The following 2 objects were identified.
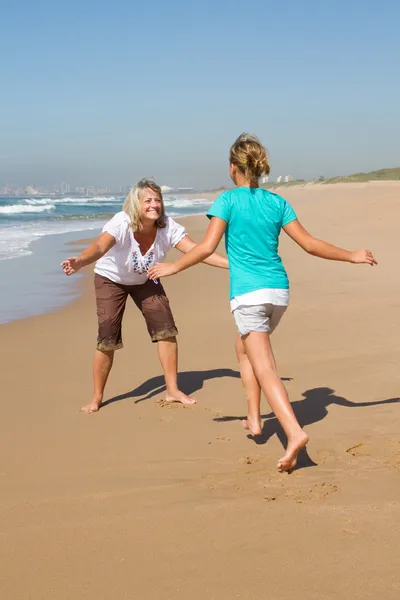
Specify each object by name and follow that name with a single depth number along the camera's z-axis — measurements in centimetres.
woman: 480
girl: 369
